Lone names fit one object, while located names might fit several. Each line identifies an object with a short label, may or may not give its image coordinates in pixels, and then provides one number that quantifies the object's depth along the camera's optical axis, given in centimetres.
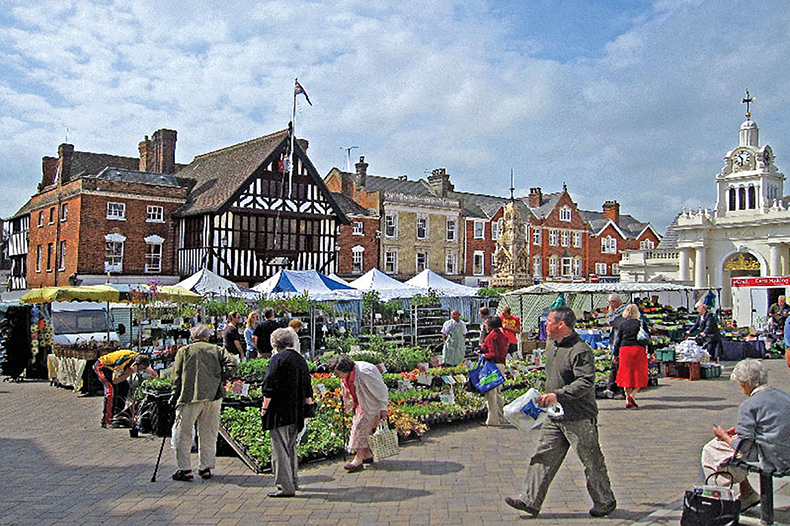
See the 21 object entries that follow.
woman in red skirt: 1102
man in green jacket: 720
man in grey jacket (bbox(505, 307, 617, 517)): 571
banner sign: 2575
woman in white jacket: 719
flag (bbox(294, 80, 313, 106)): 3150
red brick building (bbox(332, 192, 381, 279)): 4228
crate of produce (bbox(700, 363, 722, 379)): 1489
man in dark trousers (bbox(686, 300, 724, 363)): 1595
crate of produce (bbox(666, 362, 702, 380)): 1470
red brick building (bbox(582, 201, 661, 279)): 5856
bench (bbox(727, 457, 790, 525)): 538
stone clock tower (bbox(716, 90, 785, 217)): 3925
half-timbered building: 3338
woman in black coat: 654
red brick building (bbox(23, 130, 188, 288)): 3278
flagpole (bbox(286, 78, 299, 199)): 3375
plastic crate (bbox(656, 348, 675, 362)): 1552
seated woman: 529
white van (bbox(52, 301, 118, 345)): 1762
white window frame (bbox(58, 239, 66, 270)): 3412
